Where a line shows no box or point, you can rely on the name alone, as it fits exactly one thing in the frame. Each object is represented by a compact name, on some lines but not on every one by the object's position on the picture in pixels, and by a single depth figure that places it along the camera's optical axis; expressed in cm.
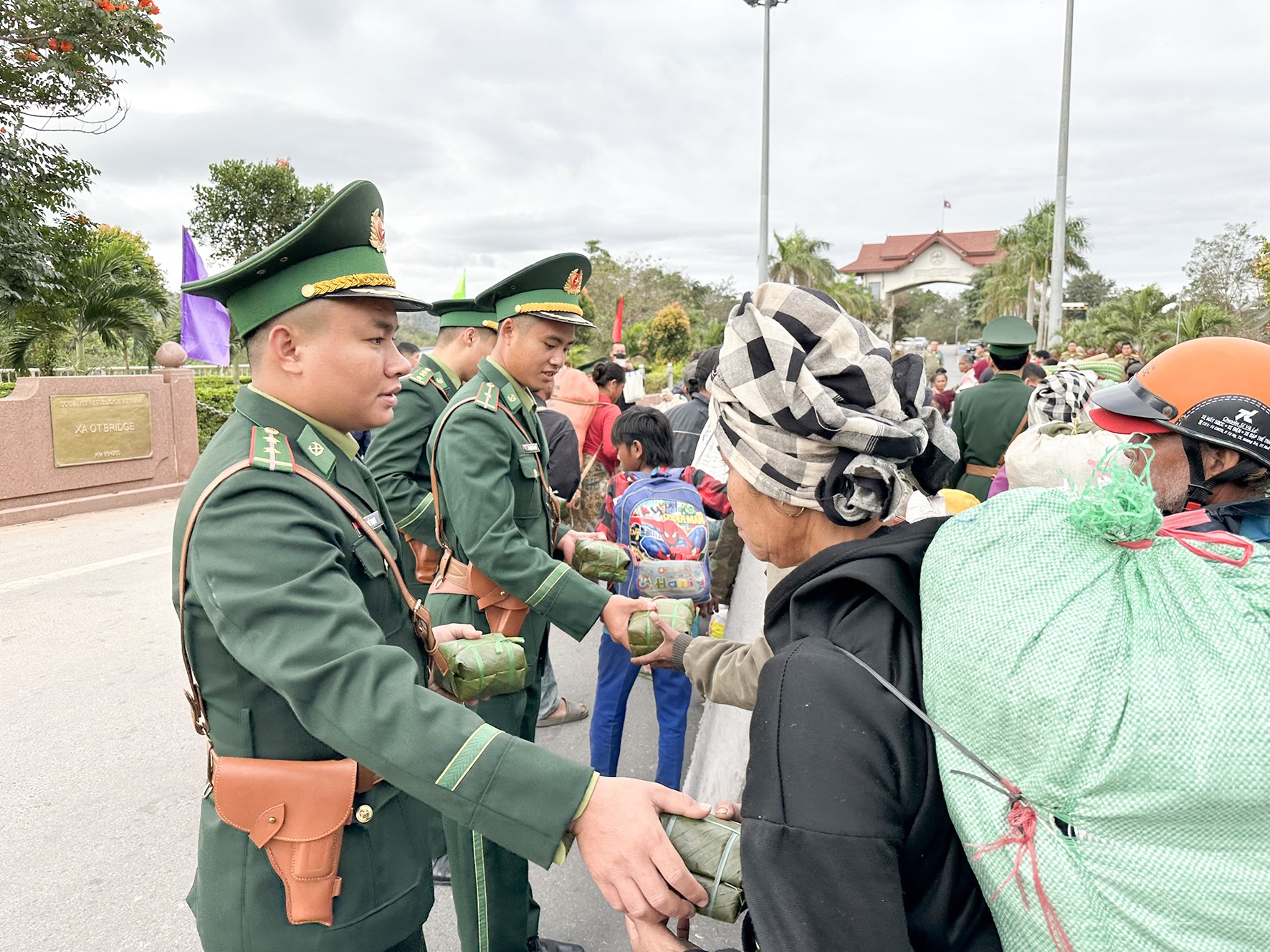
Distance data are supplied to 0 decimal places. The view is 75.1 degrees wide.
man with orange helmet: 210
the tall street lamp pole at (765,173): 1622
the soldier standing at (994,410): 536
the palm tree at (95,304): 1234
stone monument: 959
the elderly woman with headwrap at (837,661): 101
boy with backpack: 380
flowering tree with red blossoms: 1018
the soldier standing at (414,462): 385
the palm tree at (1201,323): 1603
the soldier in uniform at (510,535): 264
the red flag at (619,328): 1659
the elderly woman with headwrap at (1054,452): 291
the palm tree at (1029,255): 3747
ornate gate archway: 7131
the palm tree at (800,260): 3859
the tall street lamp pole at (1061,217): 1388
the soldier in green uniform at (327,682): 143
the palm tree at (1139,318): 2141
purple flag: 943
